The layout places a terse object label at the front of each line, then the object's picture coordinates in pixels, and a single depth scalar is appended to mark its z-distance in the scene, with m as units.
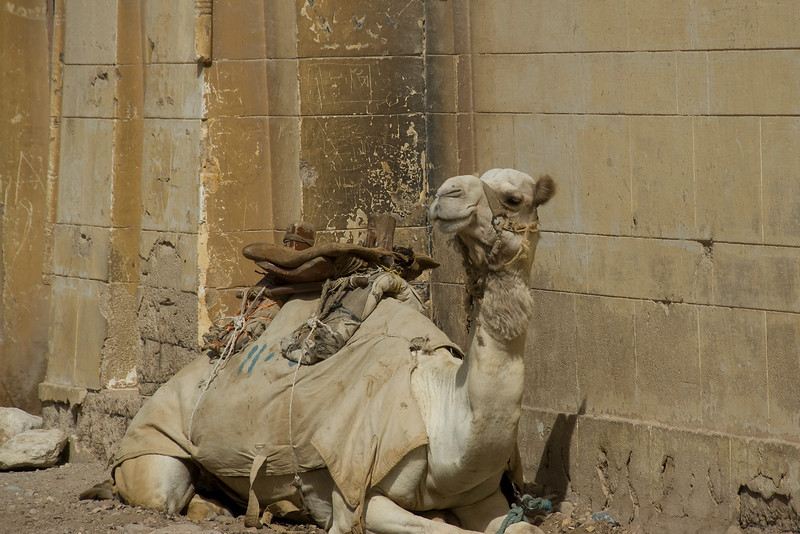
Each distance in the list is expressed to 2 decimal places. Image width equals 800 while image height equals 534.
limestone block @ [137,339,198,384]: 16.53
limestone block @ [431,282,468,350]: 15.91
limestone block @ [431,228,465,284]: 15.94
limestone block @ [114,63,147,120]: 17.70
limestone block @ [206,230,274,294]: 15.99
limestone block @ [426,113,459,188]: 16.14
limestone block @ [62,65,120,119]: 17.77
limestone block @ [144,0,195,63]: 16.06
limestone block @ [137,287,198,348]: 16.22
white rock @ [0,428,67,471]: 17.06
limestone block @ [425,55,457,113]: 16.11
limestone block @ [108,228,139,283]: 17.62
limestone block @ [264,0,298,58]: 16.05
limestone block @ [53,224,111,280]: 17.81
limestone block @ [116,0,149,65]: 17.53
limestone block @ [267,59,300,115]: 16.11
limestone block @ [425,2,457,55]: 16.08
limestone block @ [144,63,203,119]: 16.02
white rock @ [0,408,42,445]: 17.94
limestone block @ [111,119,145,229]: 17.67
